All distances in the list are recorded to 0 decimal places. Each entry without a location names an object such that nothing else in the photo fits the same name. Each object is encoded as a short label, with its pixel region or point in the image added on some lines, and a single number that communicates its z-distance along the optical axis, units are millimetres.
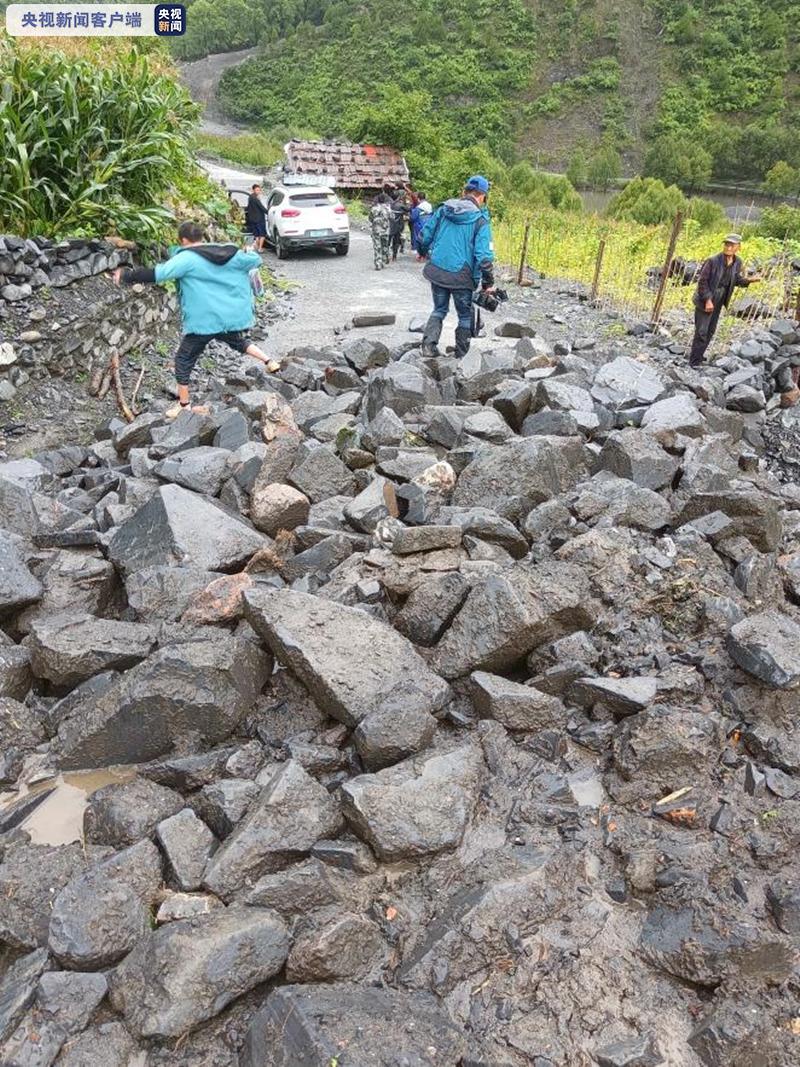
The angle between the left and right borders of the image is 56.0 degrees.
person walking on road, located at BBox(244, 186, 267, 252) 13430
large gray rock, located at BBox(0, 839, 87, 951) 2420
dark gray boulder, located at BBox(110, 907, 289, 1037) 2152
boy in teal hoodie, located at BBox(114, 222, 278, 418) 5664
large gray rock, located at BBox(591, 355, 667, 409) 5984
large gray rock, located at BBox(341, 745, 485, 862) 2695
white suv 15000
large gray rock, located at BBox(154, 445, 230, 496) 4711
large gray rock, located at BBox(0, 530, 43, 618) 3664
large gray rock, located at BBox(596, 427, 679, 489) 4719
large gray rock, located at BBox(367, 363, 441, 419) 5801
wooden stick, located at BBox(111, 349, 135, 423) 6818
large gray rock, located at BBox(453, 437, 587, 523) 4445
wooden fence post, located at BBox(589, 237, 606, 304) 11688
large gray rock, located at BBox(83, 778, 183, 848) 2752
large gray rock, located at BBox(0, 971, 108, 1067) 2084
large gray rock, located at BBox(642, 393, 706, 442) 5266
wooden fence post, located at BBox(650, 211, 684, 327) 9766
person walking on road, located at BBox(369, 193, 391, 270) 13676
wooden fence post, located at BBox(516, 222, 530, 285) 13321
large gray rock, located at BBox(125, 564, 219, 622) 3781
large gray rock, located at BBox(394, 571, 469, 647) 3547
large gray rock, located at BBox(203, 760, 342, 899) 2559
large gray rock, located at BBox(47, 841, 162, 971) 2320
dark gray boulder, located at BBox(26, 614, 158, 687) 3348
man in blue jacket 6620
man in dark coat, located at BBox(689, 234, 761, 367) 7883
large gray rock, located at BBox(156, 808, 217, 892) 2590
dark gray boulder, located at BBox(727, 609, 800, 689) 3104
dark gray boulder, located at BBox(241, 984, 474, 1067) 1998
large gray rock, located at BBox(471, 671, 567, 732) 3195
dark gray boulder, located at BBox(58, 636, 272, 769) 3062
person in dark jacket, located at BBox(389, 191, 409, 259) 14586
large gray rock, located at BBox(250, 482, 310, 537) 4426
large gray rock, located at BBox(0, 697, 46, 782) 3114
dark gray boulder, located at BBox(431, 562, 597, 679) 3334
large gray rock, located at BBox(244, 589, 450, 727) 3090
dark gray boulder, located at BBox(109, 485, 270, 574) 3996
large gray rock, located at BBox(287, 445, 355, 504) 4746
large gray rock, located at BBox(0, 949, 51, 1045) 2143
